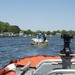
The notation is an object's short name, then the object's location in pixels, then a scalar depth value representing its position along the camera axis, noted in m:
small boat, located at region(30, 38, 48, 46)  16.69
